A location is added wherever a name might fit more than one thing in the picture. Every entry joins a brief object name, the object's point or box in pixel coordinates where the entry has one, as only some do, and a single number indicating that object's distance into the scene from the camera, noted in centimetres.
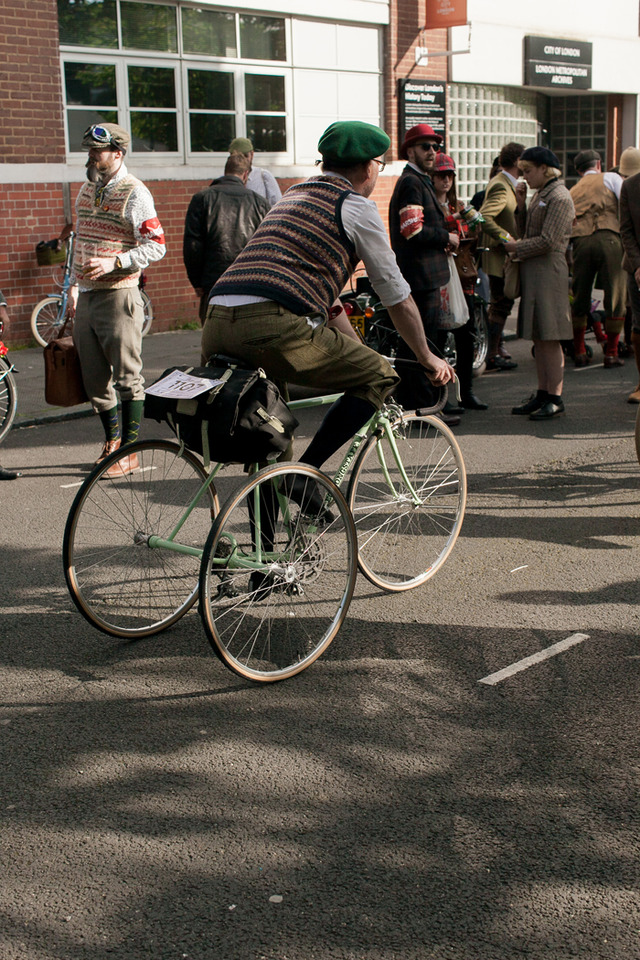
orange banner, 1753
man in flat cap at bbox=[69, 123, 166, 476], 651
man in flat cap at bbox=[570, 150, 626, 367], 1077
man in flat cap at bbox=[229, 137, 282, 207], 1003
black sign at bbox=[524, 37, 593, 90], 2119
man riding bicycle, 406
